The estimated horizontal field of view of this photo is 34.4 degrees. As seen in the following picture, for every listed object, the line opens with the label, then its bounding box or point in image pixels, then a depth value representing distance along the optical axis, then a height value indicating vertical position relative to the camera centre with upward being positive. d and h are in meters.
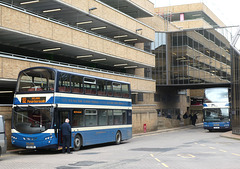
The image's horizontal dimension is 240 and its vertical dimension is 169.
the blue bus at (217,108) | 39.06 -0.31
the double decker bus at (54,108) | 18.47 -0.13
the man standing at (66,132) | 18.61 -1.29
